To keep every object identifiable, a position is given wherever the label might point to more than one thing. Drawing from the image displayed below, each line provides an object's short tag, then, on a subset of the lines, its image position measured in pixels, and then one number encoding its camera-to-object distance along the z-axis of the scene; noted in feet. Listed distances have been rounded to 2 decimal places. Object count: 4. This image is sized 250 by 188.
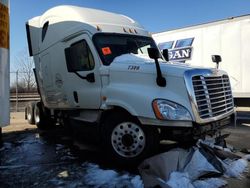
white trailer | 20.94
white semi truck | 10.32
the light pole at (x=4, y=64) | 10.52
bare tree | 41.65
